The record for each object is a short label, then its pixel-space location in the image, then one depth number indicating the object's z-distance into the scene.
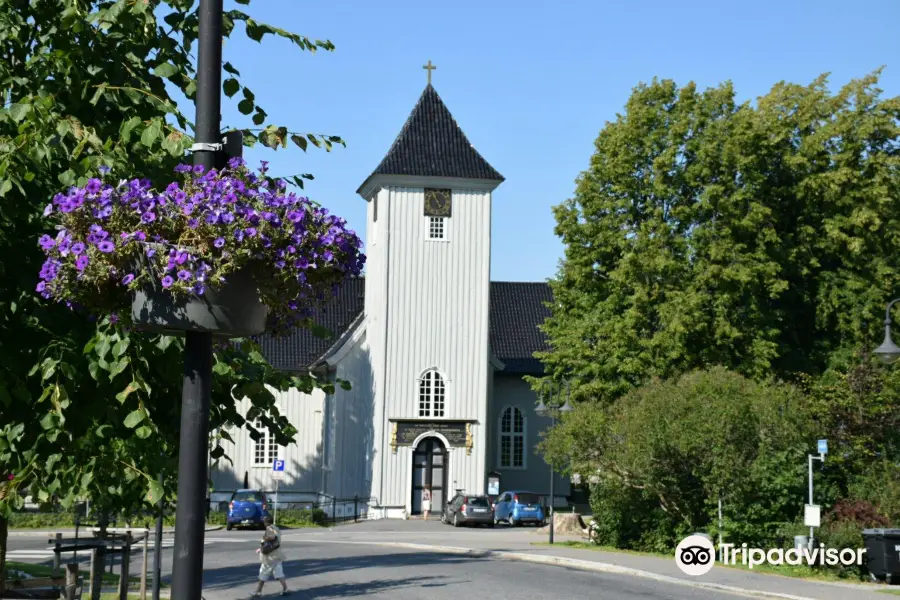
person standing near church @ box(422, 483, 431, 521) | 55.06
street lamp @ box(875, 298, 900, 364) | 21.61
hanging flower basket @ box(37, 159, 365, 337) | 6.26
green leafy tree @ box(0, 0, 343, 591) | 7.64
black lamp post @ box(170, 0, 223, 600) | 5.86
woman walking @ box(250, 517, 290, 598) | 22.31
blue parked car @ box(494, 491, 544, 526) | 51.14
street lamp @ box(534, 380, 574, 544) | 35.70
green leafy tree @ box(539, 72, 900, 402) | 42.19
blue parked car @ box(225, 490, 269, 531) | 49.56
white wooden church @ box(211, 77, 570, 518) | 55.66
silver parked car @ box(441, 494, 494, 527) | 50.25
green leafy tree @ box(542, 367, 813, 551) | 28.61
